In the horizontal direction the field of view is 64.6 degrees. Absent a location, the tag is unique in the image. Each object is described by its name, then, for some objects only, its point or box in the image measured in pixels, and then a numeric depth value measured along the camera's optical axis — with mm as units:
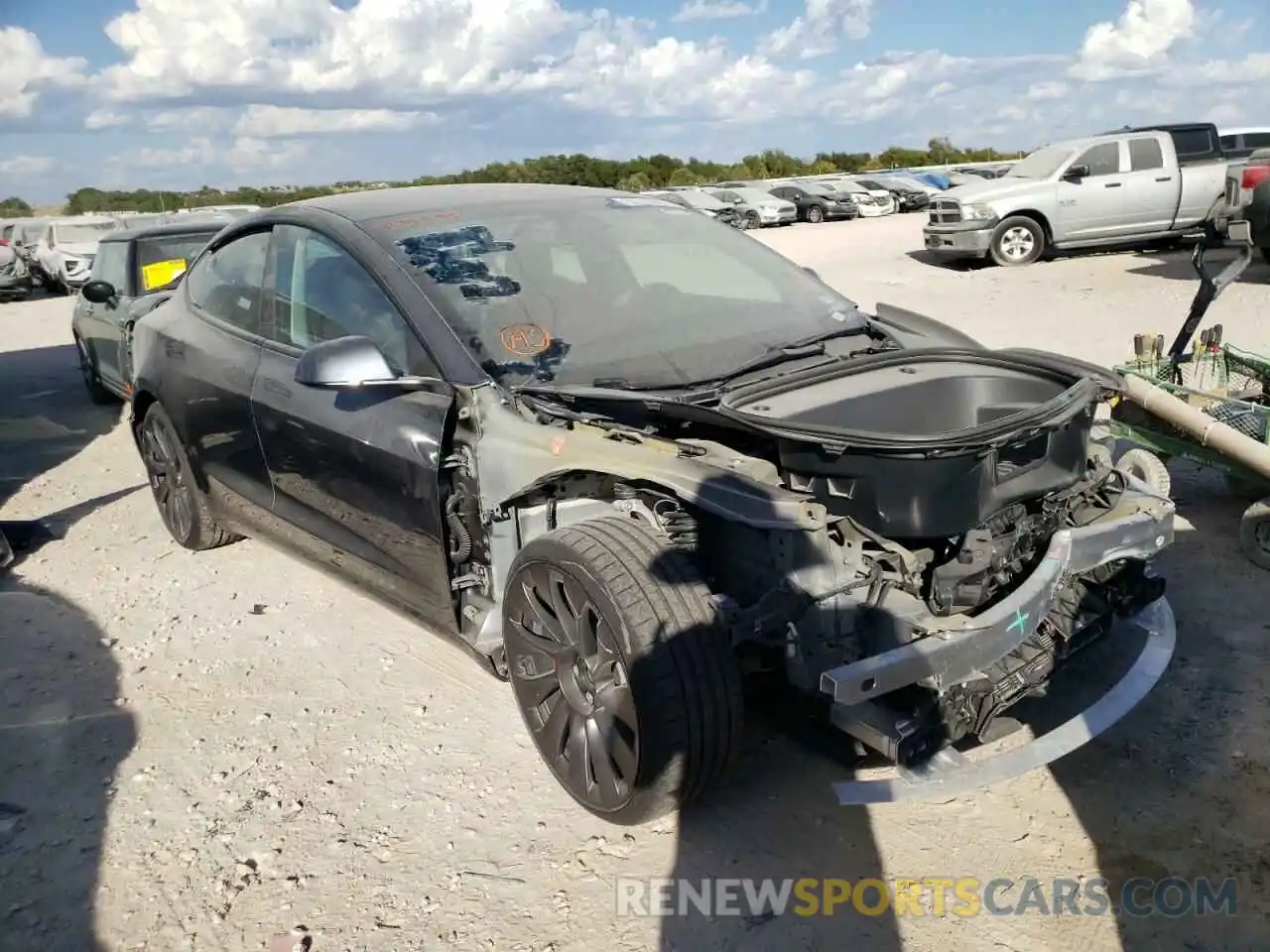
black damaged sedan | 2643
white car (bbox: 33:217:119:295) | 19234
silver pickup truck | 14133
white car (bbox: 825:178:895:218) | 29969
